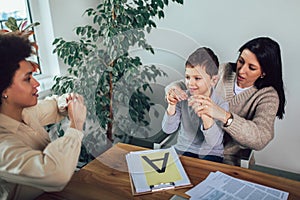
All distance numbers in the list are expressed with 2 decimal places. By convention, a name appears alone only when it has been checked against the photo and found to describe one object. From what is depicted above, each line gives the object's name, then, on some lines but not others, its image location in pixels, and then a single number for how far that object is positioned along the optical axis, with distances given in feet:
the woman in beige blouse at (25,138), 2.95
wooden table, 3.69
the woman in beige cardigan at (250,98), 5.66
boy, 5.76
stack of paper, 3.54
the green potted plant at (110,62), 6.15
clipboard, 3.82
